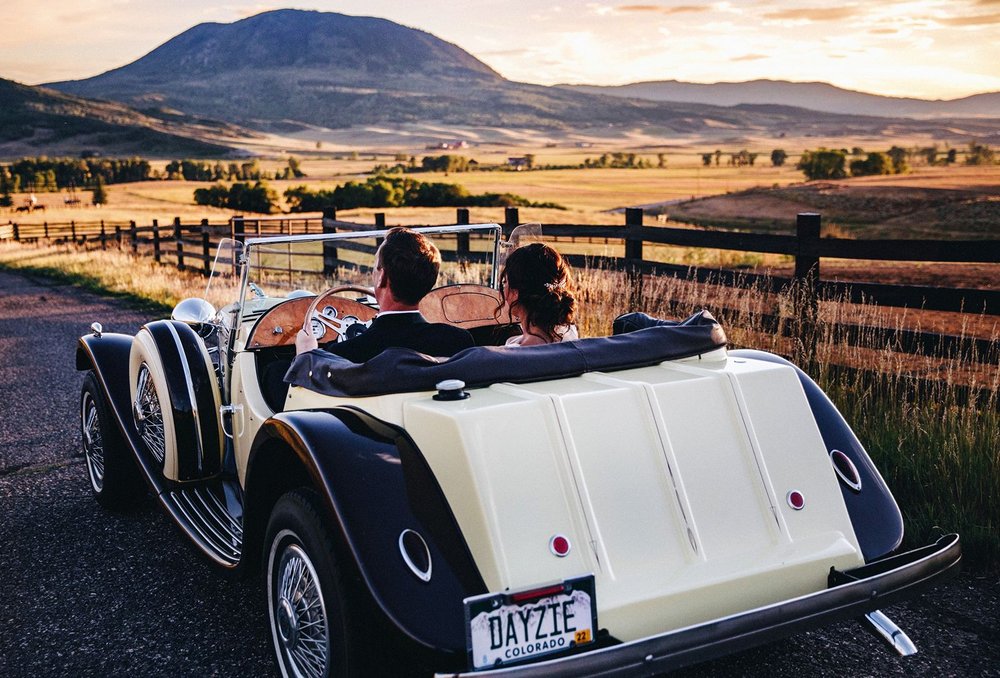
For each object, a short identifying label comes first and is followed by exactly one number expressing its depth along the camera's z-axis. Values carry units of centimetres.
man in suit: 337
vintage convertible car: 239
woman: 336
